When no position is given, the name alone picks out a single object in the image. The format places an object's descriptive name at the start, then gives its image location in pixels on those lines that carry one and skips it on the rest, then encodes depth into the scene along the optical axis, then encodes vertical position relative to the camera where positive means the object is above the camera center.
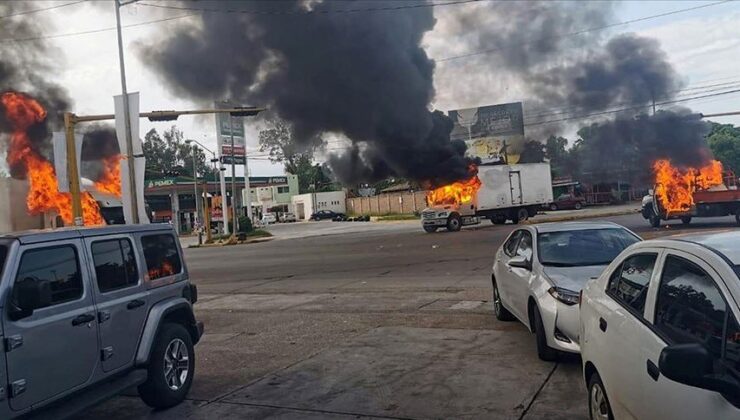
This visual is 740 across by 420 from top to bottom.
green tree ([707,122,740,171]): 64.81 +3.58
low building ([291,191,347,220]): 84.62 +1.33
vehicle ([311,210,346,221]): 78.62 -0.44
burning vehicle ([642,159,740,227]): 23.33 -0.53
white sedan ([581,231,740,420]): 2.42 -0.72
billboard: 65.50 +8.19
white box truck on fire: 33.25 +0.02
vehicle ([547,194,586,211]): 53.50 -1.01
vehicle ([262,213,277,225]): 75.44 -0.37
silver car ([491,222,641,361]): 5.94 -0.88
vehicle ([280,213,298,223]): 88.88 -0.59
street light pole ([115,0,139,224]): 17.25 +1.97
